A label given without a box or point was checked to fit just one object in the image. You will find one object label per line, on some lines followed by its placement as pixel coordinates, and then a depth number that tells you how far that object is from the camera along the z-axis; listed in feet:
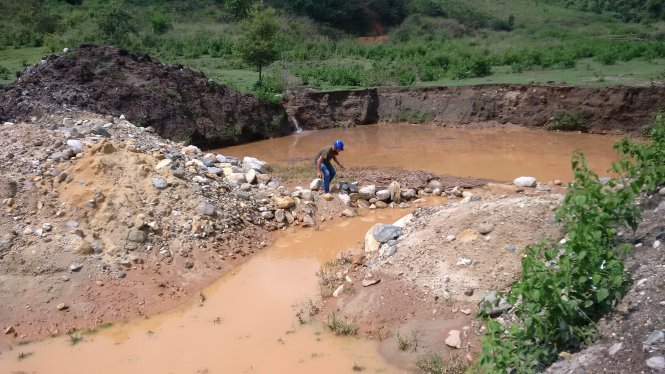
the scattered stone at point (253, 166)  37.11
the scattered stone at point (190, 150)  36.46
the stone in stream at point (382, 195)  34.14
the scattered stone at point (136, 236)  26.18
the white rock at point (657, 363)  11.65
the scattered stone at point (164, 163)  30.09
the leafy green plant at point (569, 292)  13.55
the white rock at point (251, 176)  34.83
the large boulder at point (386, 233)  24.93
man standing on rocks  32.40
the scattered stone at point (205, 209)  28.19
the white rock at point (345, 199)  33.16
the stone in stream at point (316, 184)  34.60
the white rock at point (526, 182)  35.60
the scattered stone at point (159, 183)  28.76
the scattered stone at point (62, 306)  22.74
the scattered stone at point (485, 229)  22.00
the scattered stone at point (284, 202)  32.01
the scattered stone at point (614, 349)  12.67
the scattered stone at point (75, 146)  30.17
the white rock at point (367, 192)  34.12
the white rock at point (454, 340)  18.34
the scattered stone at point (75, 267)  24.30
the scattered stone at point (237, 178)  33.76
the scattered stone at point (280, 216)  31.17
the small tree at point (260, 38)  60.90
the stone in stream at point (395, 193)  34.53
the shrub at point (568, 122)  54.34
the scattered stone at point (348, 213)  32.35
